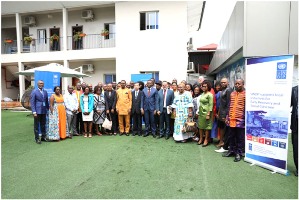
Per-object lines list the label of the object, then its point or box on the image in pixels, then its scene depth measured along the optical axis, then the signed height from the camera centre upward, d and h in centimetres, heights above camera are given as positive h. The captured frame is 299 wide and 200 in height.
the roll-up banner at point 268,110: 366 -34
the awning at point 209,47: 2020 +395
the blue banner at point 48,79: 662 +36
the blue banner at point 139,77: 925 +57
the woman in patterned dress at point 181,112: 587 -56
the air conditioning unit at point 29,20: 1523 +481
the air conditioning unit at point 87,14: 1406 +484
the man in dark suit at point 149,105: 654 -43
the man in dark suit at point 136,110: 678 -59
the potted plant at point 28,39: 1474 +340
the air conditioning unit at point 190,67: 1656 +178
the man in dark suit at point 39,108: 591 -45
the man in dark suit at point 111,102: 695 -36
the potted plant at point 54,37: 1481 +355
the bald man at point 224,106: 485 -34
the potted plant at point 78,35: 1414 +351
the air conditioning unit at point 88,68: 1420 +145
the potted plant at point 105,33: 1362 +351
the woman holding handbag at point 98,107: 690 -52
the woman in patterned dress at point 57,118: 625 -79
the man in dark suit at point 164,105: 635 -41
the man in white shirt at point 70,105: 673 -43
